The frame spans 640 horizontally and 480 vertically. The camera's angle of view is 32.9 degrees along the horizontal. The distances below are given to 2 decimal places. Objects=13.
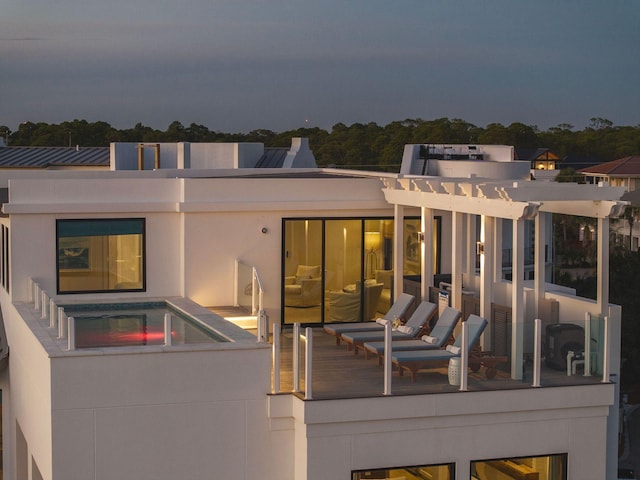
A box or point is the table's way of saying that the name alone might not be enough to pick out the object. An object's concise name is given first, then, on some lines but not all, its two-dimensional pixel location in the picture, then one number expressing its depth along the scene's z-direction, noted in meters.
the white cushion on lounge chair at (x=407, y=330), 15.56
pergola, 13.89
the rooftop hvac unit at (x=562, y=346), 13.79
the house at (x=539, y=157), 89.81
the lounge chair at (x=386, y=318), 16.27
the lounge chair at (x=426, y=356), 13.38
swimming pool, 13.14
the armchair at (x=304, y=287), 19.05
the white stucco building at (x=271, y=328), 12.74
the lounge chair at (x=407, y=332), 15.47
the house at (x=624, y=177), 77.38
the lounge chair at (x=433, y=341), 14.19
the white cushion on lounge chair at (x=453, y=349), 13.45
